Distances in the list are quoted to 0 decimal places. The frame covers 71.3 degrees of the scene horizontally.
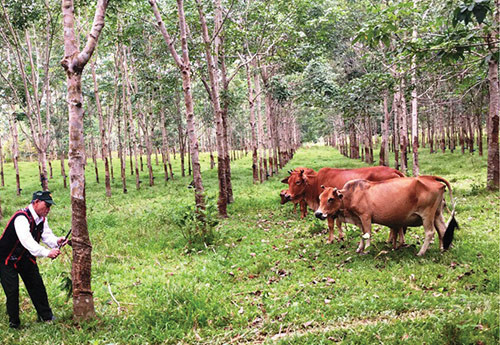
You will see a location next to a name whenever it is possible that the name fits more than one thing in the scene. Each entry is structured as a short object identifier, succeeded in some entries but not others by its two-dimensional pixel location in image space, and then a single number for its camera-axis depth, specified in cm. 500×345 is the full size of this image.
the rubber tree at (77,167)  501
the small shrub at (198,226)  891
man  510
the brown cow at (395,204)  653
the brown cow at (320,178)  927
